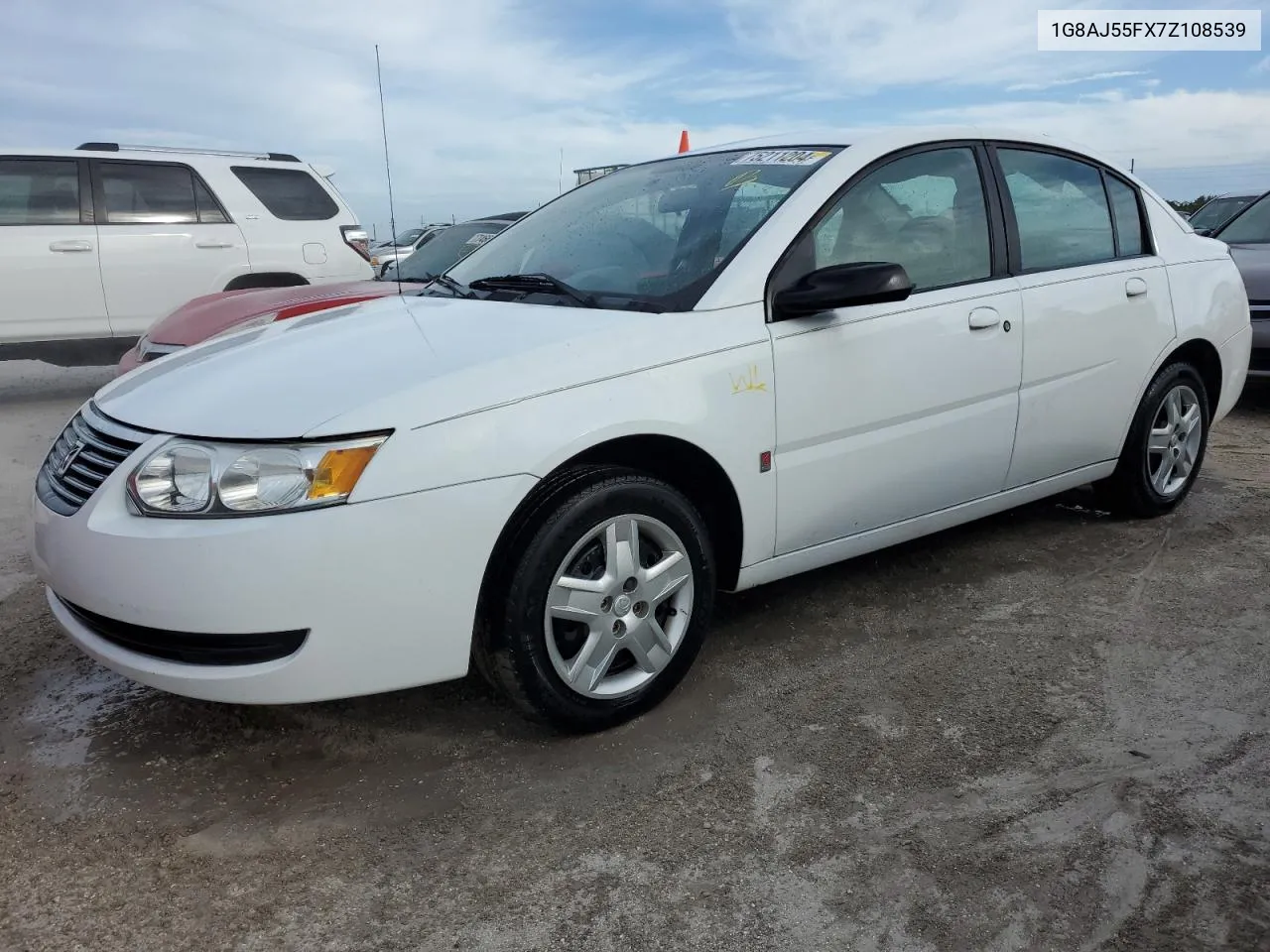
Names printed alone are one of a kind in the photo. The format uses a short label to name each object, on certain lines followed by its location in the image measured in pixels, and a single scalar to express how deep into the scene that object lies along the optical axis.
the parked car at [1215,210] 13.44
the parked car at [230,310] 5.21
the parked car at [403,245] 7.52
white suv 7.72
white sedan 2.40
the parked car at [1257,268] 6.93
